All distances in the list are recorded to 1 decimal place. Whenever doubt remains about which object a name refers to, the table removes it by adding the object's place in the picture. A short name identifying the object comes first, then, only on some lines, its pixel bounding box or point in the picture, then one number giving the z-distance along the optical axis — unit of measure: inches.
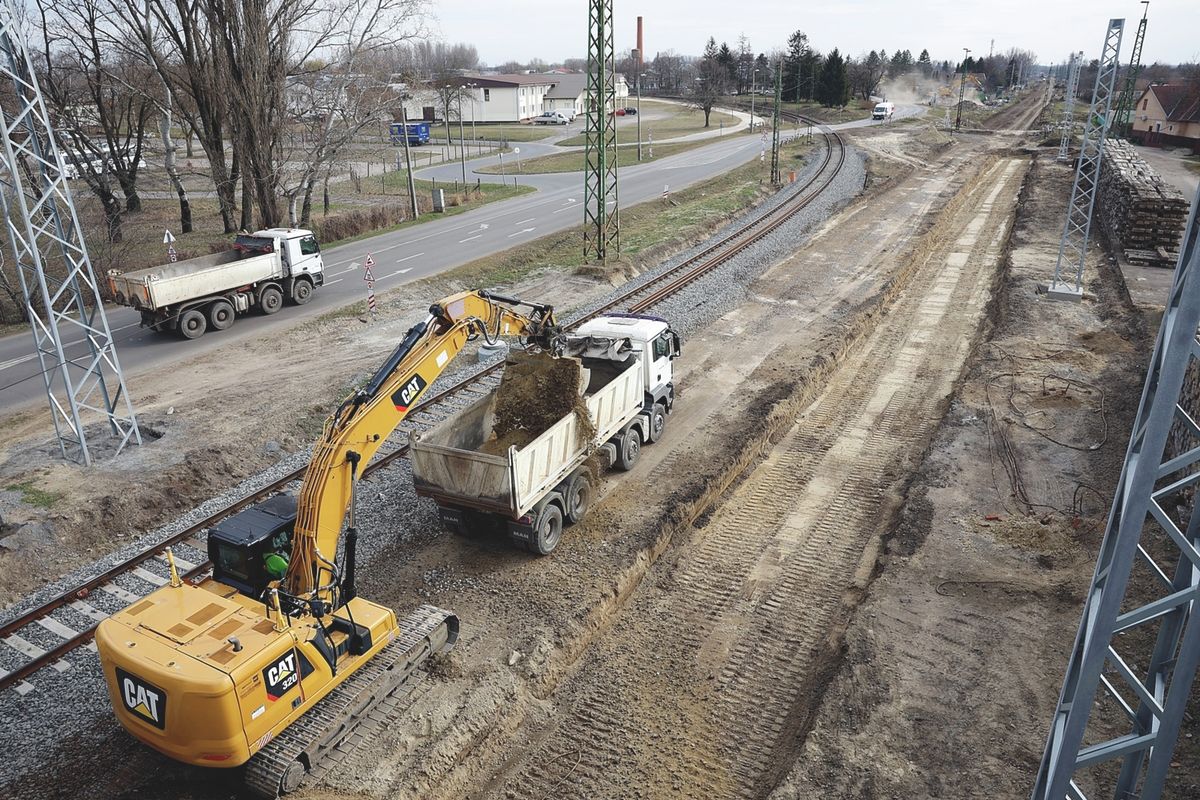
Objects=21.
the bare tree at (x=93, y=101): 1242.0
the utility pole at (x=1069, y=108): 1619.1
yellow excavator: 286.2
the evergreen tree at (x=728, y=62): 4621.1
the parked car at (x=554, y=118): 3976.4
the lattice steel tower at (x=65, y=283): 516.4
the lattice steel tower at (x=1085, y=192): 796.0
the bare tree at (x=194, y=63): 1173.7
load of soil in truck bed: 501.4
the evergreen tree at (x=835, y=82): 3932.1
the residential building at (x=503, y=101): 3853.3
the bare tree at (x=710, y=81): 3486.7
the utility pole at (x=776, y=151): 1732.3
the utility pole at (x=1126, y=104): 2202.3
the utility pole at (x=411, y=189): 1547.2
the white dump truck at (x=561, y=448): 440.8
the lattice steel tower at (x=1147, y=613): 197.0
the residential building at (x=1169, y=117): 2330.2
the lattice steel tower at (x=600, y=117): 979.8
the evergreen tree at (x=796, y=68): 4293.8
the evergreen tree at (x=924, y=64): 6776.1
